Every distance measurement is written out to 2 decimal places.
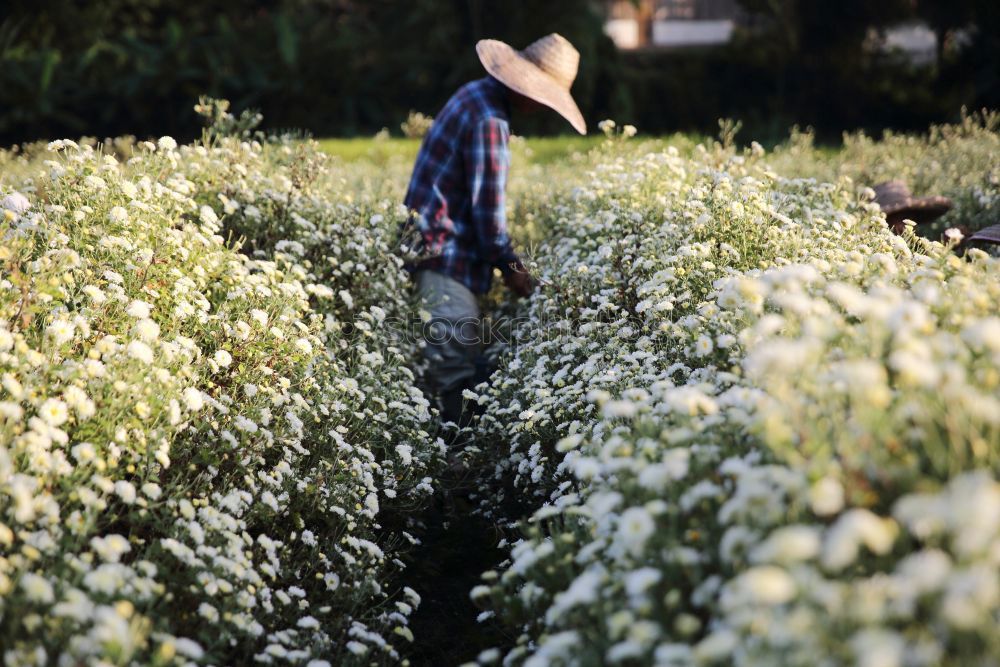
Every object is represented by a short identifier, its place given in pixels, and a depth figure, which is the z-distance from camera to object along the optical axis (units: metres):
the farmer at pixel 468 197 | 5.28
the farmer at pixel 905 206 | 5.90
